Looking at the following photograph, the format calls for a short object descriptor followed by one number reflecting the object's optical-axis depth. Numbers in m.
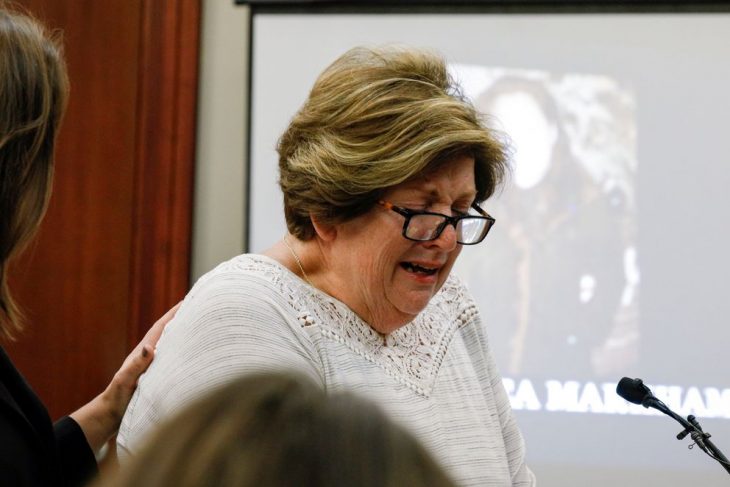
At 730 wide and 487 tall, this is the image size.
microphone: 2.75
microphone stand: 2.72
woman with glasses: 2.62
